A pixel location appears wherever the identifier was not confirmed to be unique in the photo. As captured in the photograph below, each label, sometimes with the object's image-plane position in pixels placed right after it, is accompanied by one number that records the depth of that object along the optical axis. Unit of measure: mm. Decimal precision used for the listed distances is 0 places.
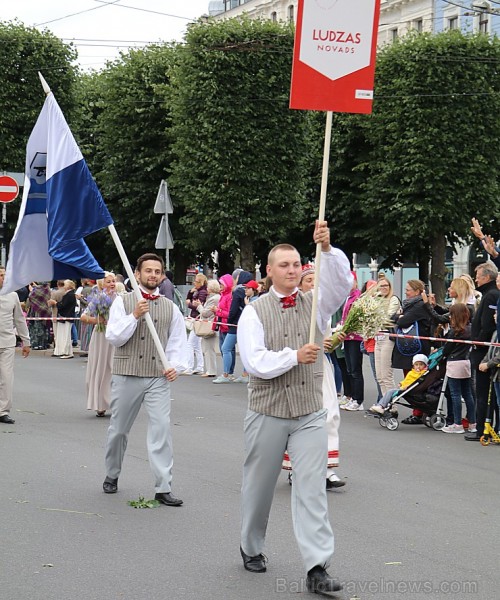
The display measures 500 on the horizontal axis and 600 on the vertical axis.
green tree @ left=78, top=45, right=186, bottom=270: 40812
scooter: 12406
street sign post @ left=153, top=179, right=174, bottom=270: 24469
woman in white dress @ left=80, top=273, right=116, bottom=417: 14484
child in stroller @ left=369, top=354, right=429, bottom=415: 13555
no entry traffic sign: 22938
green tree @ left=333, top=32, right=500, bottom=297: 35188
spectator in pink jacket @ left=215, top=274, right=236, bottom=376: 20248
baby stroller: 13531
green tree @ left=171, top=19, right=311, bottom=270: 35562
